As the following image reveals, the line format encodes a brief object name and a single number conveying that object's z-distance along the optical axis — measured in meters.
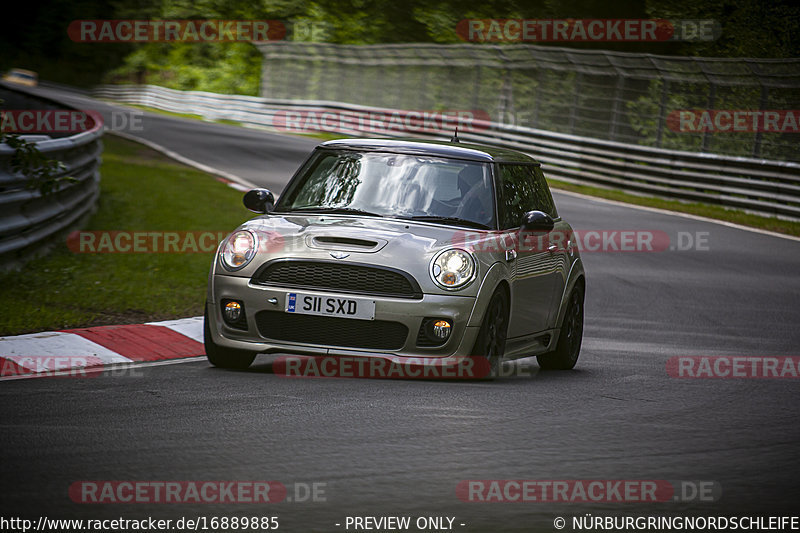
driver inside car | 16.84
